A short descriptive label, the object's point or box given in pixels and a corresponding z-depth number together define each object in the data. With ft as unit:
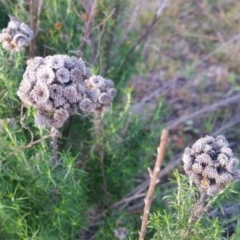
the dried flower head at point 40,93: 1.30
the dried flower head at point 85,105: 1.34
